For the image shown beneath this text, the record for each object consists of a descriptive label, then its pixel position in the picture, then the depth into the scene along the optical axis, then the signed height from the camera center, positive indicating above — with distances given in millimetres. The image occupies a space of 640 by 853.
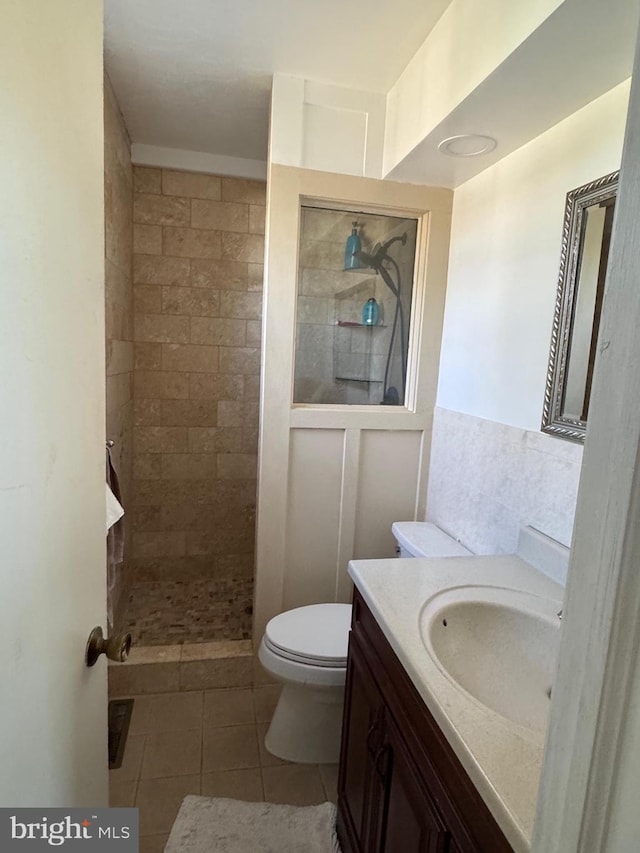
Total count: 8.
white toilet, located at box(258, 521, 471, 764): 1613 -1081
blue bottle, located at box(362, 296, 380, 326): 2209 +208
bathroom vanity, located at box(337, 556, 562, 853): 701 -670
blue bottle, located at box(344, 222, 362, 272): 2127 +477
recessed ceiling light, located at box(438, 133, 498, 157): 1493 +715
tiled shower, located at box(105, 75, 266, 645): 2615 -306
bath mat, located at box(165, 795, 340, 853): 1432 -1507
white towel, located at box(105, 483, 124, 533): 1326 -478
